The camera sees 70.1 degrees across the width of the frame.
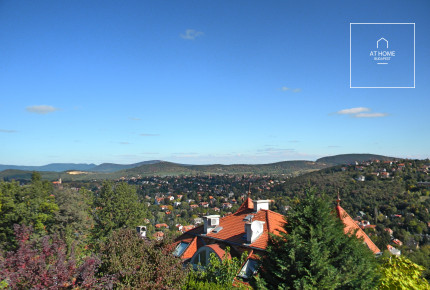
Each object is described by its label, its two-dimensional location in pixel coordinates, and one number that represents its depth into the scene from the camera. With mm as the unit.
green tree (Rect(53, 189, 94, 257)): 26703
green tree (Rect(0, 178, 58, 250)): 24031
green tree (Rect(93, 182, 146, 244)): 26297
